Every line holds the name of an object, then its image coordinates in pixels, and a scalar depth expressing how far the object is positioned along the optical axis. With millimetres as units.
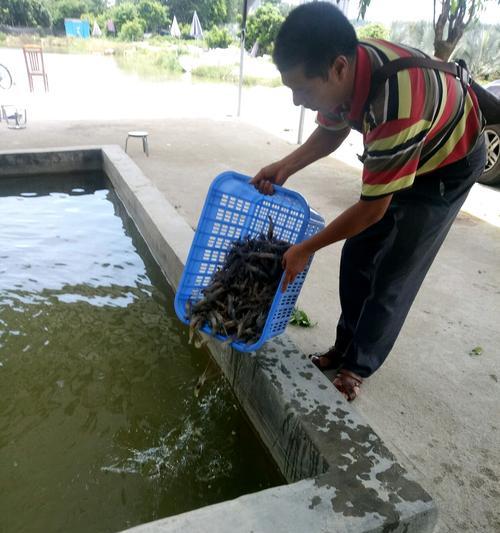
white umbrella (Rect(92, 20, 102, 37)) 45078
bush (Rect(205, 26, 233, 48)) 39844
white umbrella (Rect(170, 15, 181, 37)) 41406
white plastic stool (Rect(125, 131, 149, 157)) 7346
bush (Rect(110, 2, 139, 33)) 54328
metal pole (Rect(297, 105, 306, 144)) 8836
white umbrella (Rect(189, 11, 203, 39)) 25119
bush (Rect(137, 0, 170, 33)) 56344
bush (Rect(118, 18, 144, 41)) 49125
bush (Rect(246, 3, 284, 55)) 31594
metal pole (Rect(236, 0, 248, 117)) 10508
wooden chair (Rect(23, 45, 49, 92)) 14898
